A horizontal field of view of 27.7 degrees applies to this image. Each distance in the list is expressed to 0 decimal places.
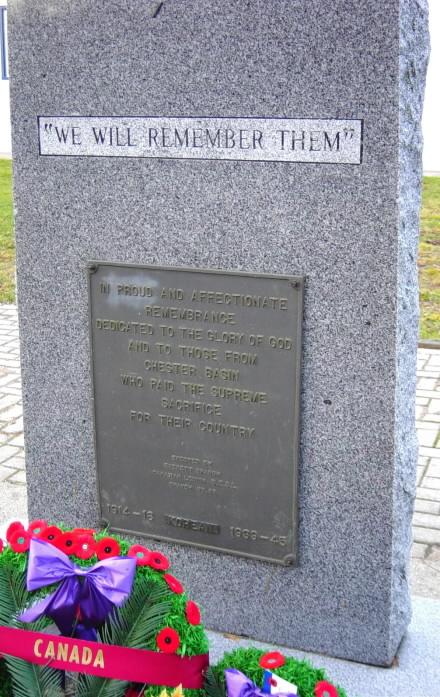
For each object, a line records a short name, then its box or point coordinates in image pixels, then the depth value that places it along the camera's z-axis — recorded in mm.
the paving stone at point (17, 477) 5181
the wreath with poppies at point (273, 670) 2398
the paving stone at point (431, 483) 5164
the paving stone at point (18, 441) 5809
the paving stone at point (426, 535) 4582
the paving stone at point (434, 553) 4410
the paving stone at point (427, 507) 4898
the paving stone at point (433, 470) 5316
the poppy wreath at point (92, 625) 2289
